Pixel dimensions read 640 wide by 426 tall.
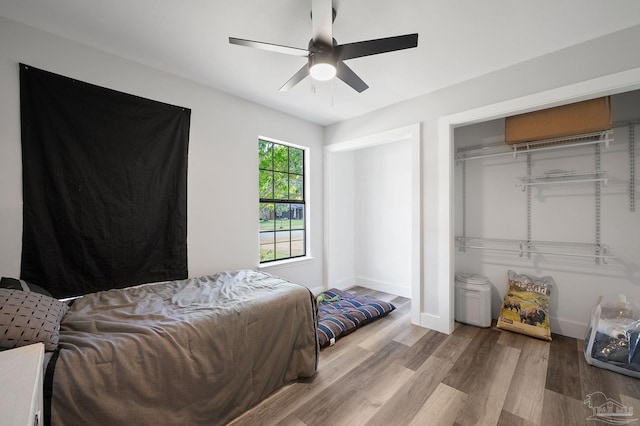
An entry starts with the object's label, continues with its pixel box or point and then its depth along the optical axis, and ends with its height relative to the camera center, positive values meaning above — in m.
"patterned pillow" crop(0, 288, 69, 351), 1.11 -0.51
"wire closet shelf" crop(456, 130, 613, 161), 2.36 +0.71
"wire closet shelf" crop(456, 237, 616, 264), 2.42 -0.39
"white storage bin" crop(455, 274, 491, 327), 2.78 -0.99
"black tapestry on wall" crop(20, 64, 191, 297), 1.83 +0.22
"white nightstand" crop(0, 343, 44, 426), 0.62 -0.50
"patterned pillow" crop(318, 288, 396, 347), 2.58 -1.19
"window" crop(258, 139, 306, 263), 3.34 +0.15
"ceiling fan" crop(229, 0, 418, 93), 1.49 +1.01
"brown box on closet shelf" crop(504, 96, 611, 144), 2.18 +0.84
